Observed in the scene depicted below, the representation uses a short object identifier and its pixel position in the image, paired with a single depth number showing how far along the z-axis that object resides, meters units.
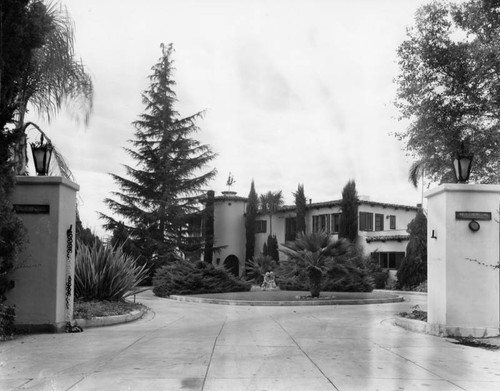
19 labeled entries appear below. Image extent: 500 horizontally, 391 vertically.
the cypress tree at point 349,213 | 37.78
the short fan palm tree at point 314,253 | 20.77
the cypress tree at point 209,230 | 42.69
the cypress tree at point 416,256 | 31.56
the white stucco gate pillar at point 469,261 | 10.08
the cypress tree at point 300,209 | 42.12
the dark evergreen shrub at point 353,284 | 27.58
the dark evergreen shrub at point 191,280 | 24.27
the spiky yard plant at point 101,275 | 14.00
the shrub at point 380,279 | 34.19
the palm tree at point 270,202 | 44.22
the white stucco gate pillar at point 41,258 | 9.88
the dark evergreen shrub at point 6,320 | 9.15
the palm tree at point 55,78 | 12.57
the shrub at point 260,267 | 36.88
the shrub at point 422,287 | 29.32
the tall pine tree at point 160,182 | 39.03
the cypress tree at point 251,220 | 44.81
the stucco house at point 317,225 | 37.06
